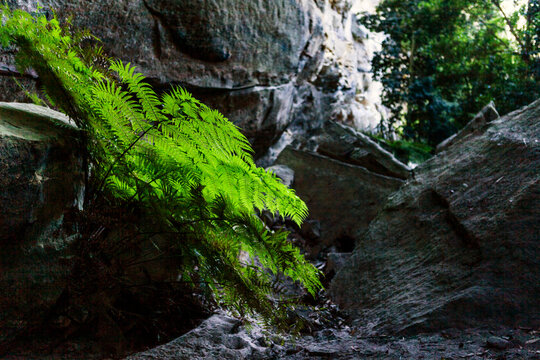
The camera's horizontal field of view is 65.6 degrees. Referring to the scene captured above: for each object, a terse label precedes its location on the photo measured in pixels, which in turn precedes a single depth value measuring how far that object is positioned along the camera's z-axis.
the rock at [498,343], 1.87
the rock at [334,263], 3.76
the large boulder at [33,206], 1.64
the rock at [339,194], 4.95
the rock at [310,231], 4.85
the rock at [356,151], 5.87
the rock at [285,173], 5.40
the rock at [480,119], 4.67
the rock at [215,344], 2.01
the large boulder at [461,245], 2.25
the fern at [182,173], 1.92
